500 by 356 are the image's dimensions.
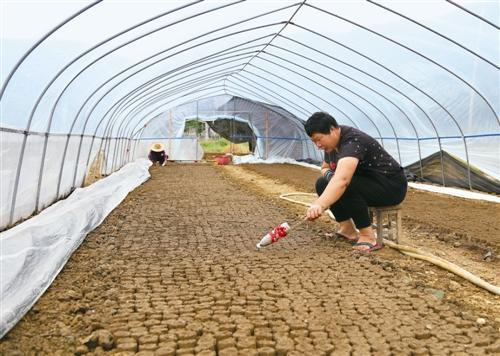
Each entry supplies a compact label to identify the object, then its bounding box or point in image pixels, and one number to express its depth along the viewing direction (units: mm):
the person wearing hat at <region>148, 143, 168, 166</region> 19622
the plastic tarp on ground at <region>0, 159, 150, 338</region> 2830
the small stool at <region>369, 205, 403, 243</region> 4543
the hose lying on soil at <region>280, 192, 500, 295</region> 3503
